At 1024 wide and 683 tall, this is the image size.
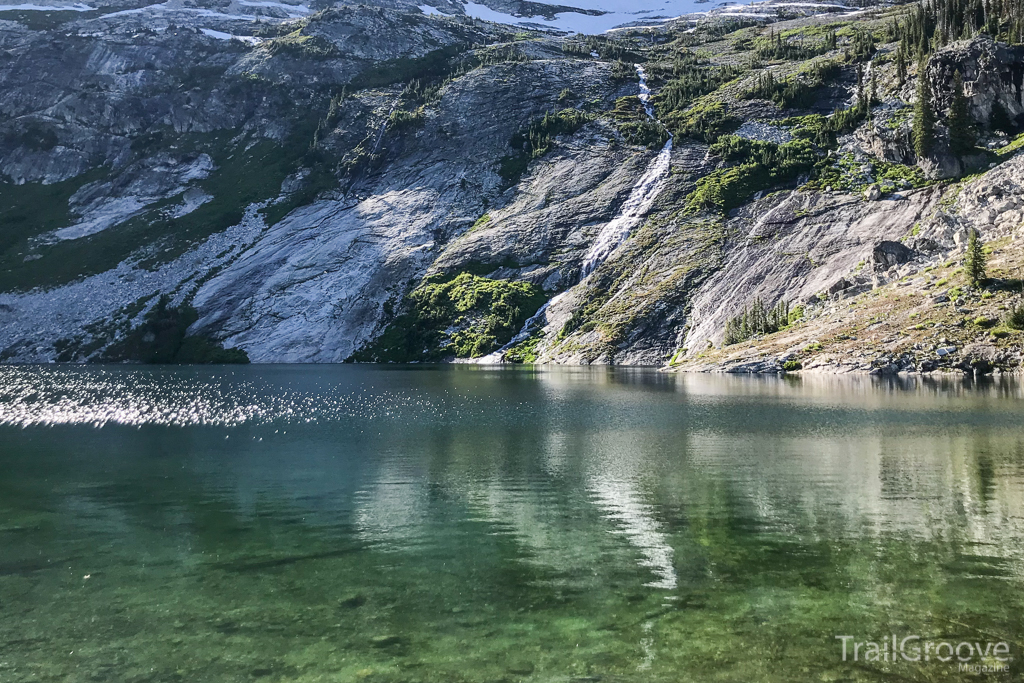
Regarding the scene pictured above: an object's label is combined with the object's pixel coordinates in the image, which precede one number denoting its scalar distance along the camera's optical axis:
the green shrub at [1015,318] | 71.19
